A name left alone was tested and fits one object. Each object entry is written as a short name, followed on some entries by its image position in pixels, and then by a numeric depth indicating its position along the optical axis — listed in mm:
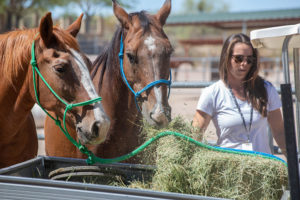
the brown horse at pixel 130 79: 4947
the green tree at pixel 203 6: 98302
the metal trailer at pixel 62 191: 4321
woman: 5174
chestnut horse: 4689
